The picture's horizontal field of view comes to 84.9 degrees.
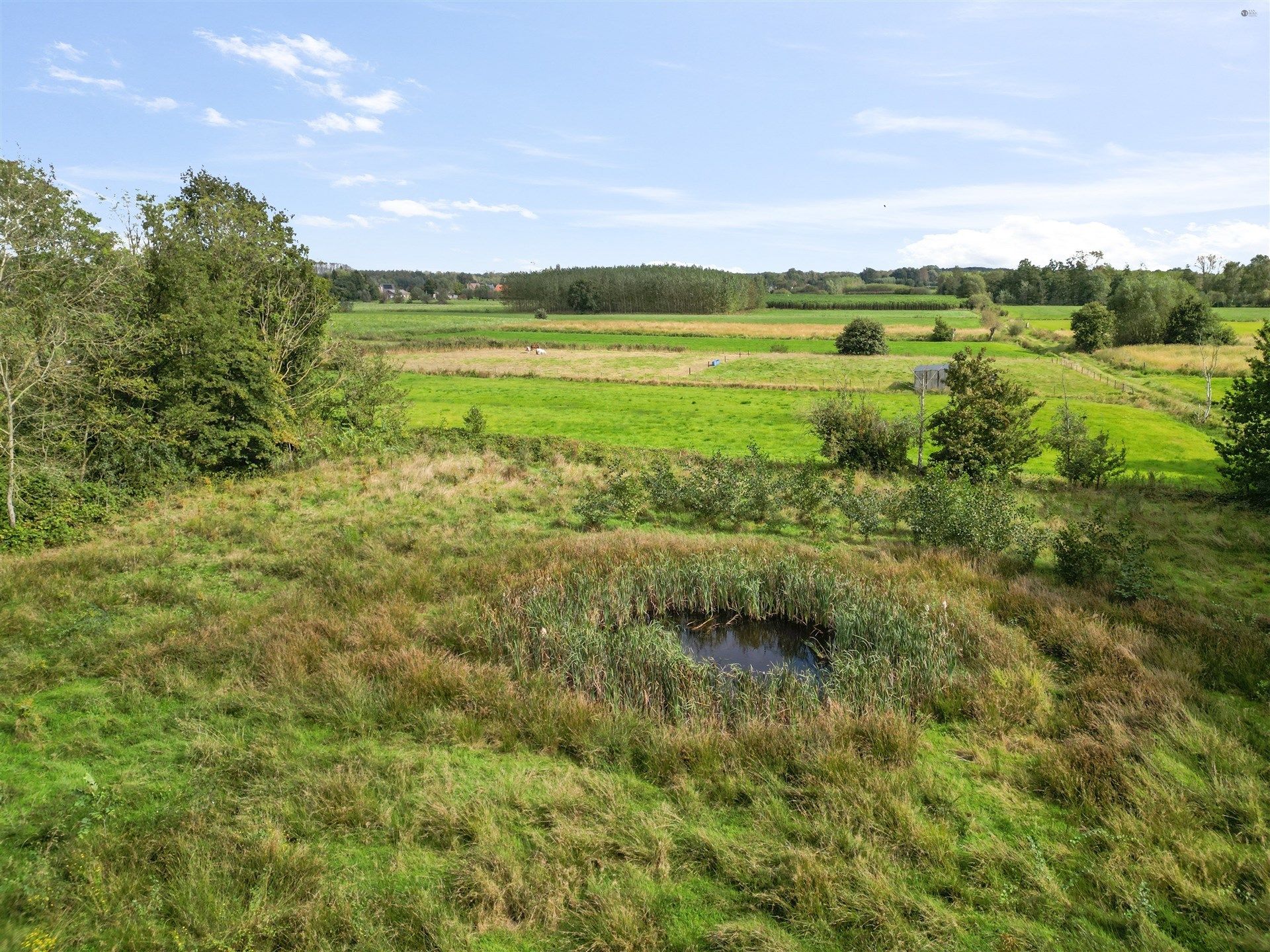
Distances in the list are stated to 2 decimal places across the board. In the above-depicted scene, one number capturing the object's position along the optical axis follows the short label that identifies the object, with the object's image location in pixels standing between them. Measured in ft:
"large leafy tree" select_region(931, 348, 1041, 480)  75.00
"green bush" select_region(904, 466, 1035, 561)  51.72
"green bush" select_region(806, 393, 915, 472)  81.71
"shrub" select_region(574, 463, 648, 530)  60.75
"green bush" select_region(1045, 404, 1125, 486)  75.66
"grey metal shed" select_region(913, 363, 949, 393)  154.71
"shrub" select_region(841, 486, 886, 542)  57.72
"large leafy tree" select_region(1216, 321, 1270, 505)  63.82
